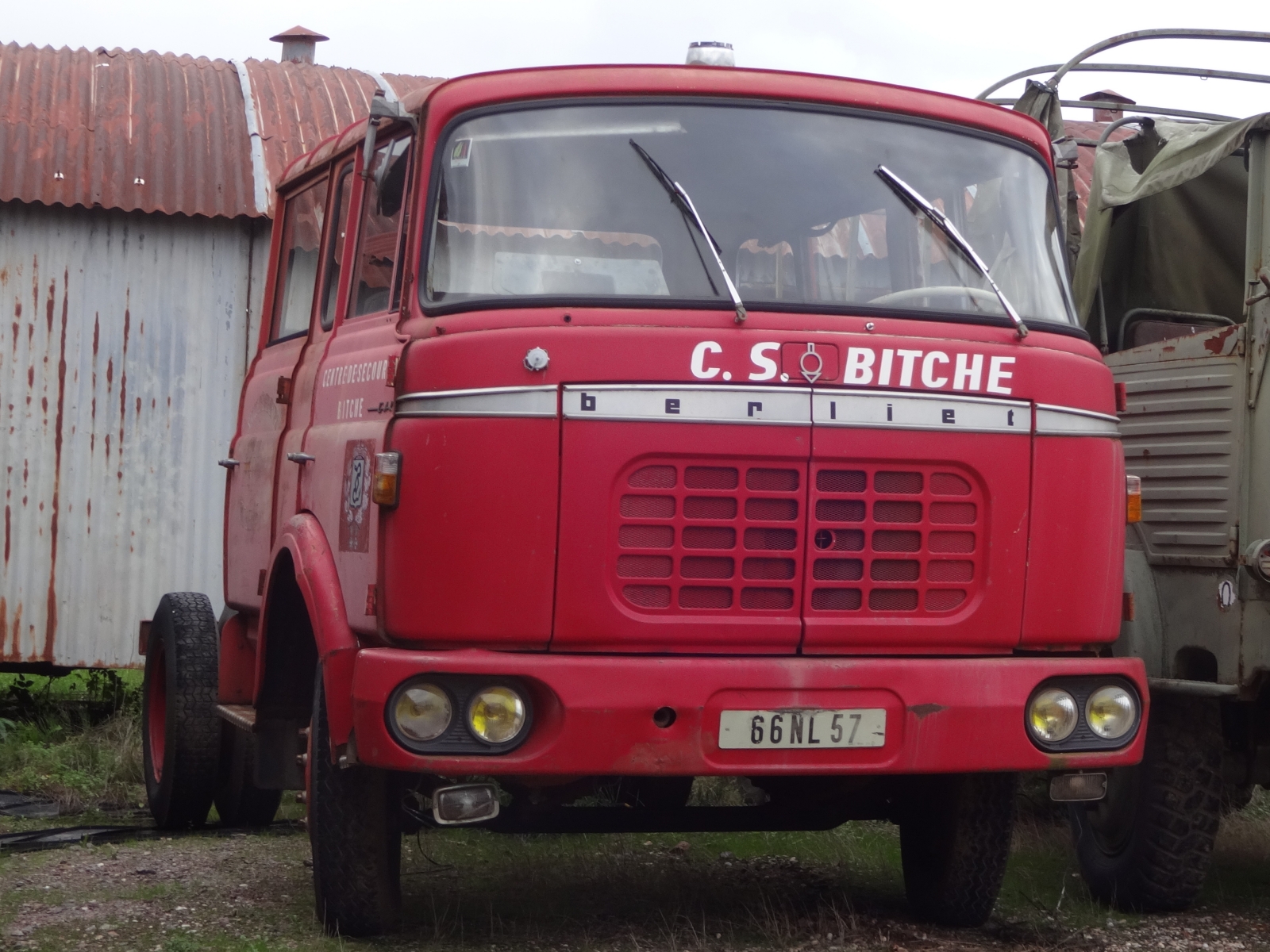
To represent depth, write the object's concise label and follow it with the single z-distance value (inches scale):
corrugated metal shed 402.0
